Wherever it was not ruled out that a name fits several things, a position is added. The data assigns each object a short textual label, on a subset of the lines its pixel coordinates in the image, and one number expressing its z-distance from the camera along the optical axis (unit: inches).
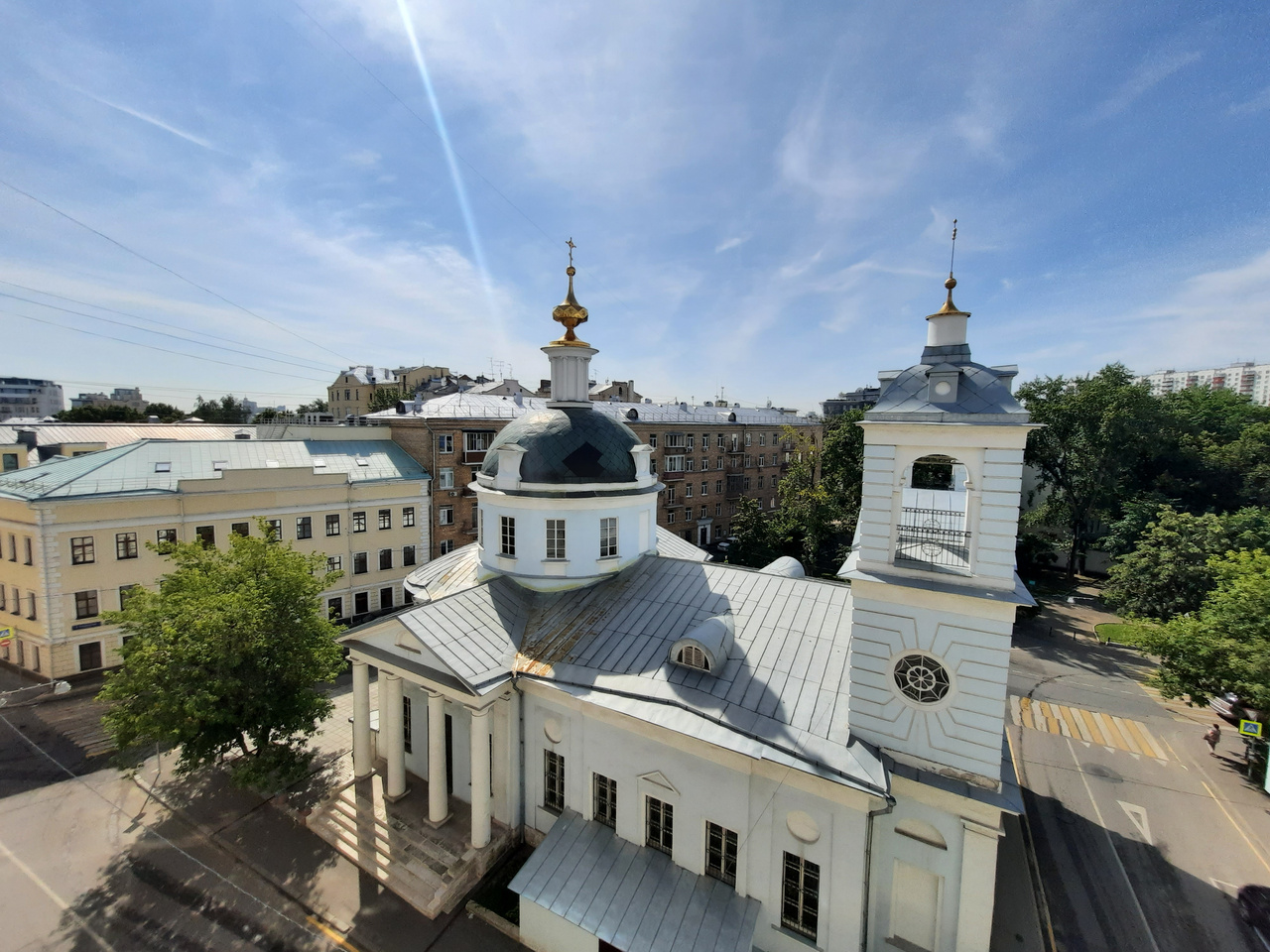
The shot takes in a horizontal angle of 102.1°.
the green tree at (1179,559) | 952.3
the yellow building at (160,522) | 829.8
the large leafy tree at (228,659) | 494.0
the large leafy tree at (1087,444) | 1371.8
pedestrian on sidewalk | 715.4
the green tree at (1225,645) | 575.8
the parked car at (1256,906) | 467.8
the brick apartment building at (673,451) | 1243.2
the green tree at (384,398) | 2437.3
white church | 362.0
